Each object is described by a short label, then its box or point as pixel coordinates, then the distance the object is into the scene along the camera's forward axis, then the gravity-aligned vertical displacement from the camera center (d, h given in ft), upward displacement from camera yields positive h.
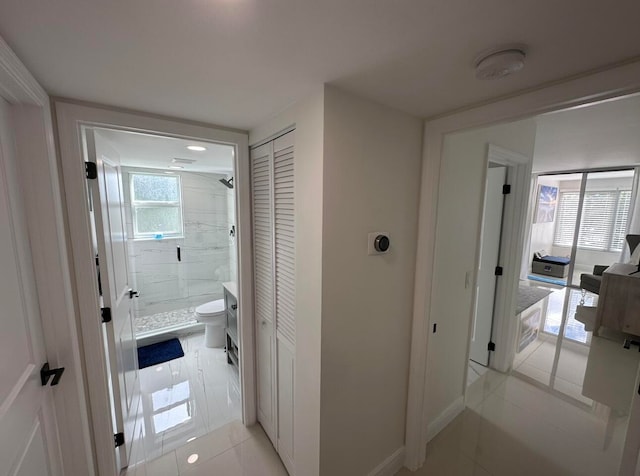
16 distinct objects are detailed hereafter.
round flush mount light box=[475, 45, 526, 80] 2.76 +1.62
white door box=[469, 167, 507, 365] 8.29 -1.44
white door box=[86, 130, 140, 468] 4.94 -1.63
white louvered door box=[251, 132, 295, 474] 4.89 -1.58
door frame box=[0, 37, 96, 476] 3.50 -0.74
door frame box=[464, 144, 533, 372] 7.89 -0.92
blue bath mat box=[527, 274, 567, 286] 19.48 -5.27
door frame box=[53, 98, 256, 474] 4.22 +0.10
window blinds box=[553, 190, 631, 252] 18.65 -0.47
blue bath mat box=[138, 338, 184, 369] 9.81 -5.76
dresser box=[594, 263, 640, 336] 9.27 -3.29
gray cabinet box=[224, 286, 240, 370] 8.75 -4.16
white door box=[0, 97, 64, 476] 2.78 -1.75
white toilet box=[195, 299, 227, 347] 10.30 -4.50
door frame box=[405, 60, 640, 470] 3.11 +1.16
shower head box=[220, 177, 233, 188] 11.18 +1.09
